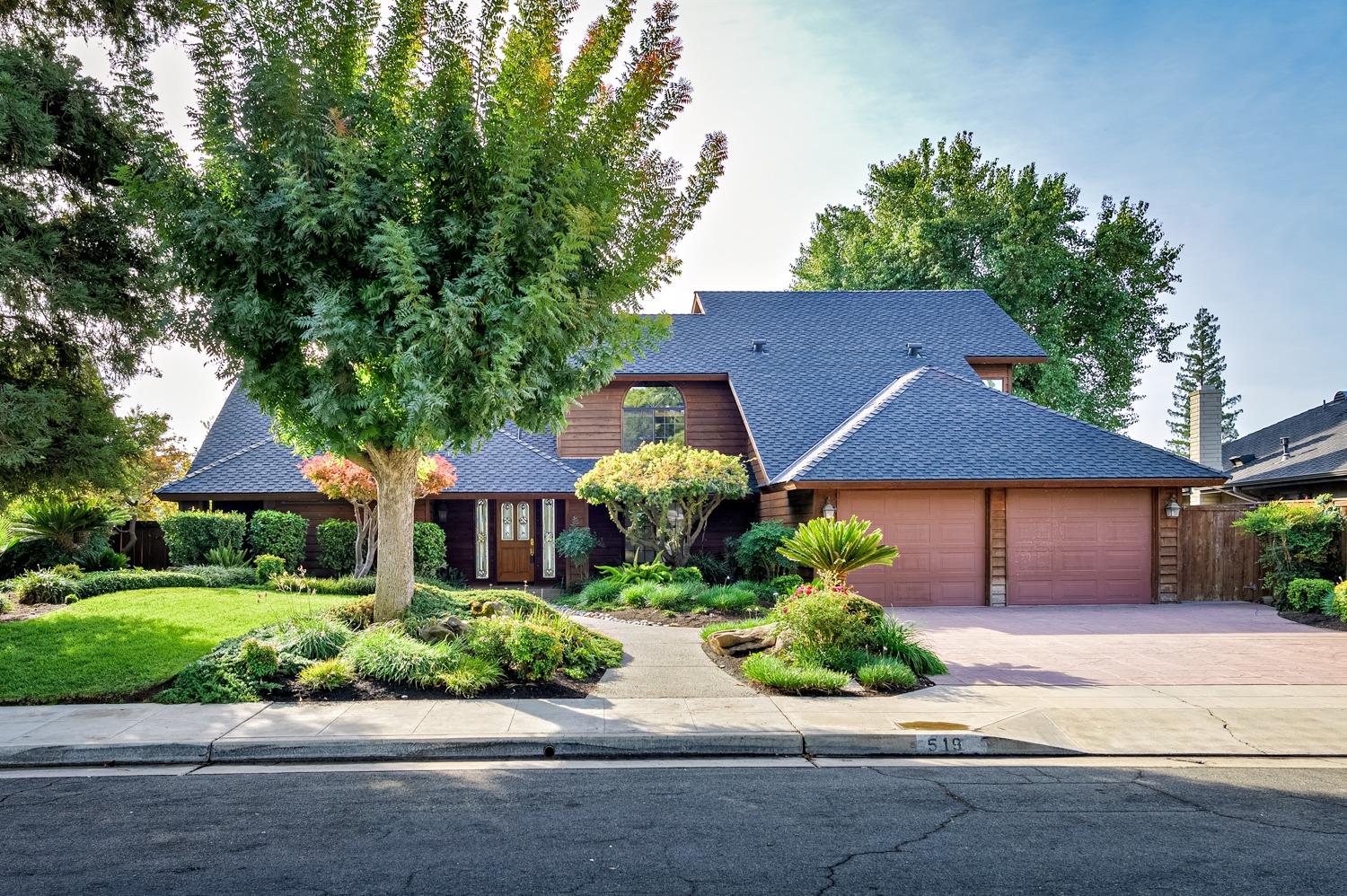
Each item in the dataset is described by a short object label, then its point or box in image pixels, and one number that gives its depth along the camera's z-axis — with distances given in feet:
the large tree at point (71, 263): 32.58
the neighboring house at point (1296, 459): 67.41
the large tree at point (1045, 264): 93.30
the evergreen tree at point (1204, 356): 204.13
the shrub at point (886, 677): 26.55
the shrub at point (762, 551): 50.80
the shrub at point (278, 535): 54.65
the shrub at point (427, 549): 55.98
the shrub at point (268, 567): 49.70
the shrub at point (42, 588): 41.93
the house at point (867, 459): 50.39
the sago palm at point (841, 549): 33.94
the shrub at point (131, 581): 43.91
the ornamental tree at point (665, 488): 49.16
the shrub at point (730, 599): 43.24
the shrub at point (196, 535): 53.57
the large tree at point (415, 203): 25.52
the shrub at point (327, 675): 25.20
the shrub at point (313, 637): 27.71
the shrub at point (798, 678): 26.11
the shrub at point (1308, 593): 45.09
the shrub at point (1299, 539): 48.24
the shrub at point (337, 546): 55.98
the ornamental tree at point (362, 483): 49.21
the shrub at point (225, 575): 48.16
